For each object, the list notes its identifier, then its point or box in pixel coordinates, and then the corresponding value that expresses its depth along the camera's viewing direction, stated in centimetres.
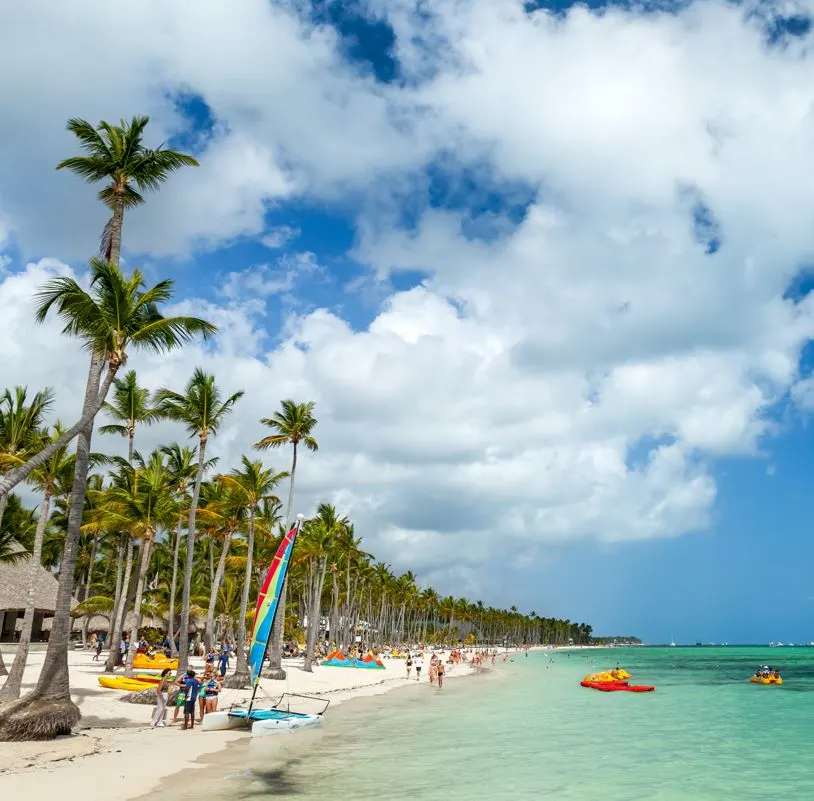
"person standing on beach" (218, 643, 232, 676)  3359
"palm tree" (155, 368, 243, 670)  3012
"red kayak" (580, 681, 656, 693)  5352
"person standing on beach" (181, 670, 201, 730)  2125
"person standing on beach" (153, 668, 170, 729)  2081
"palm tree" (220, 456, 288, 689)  3219
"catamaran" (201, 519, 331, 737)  2106
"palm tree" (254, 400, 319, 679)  3828
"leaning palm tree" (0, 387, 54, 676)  2594
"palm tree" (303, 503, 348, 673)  4606
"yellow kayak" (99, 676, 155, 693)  2608
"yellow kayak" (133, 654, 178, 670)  3591
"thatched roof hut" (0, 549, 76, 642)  4112
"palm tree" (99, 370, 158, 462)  3962
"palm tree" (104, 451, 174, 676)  3073
